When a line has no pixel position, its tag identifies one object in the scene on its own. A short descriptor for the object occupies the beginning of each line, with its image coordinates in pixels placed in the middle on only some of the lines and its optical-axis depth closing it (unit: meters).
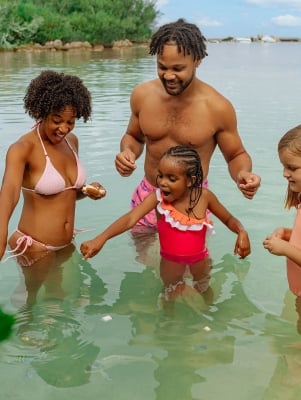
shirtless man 3.96
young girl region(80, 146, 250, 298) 3.81
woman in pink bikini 3.79
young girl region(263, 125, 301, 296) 3.15
